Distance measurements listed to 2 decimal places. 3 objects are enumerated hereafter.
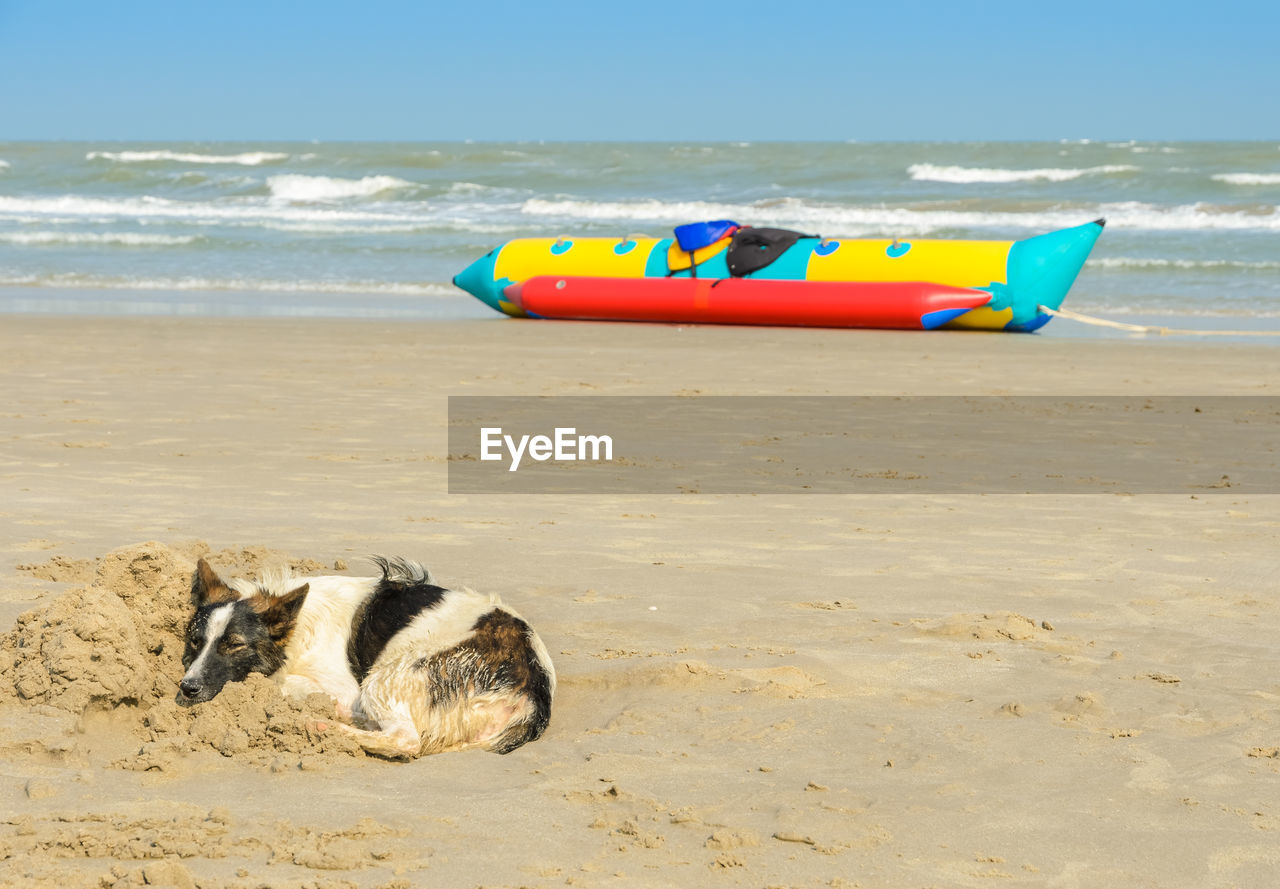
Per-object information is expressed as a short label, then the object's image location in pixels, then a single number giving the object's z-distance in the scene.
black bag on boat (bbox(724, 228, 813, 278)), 16.58
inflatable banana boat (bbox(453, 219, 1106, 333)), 15.89
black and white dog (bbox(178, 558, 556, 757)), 3.84
